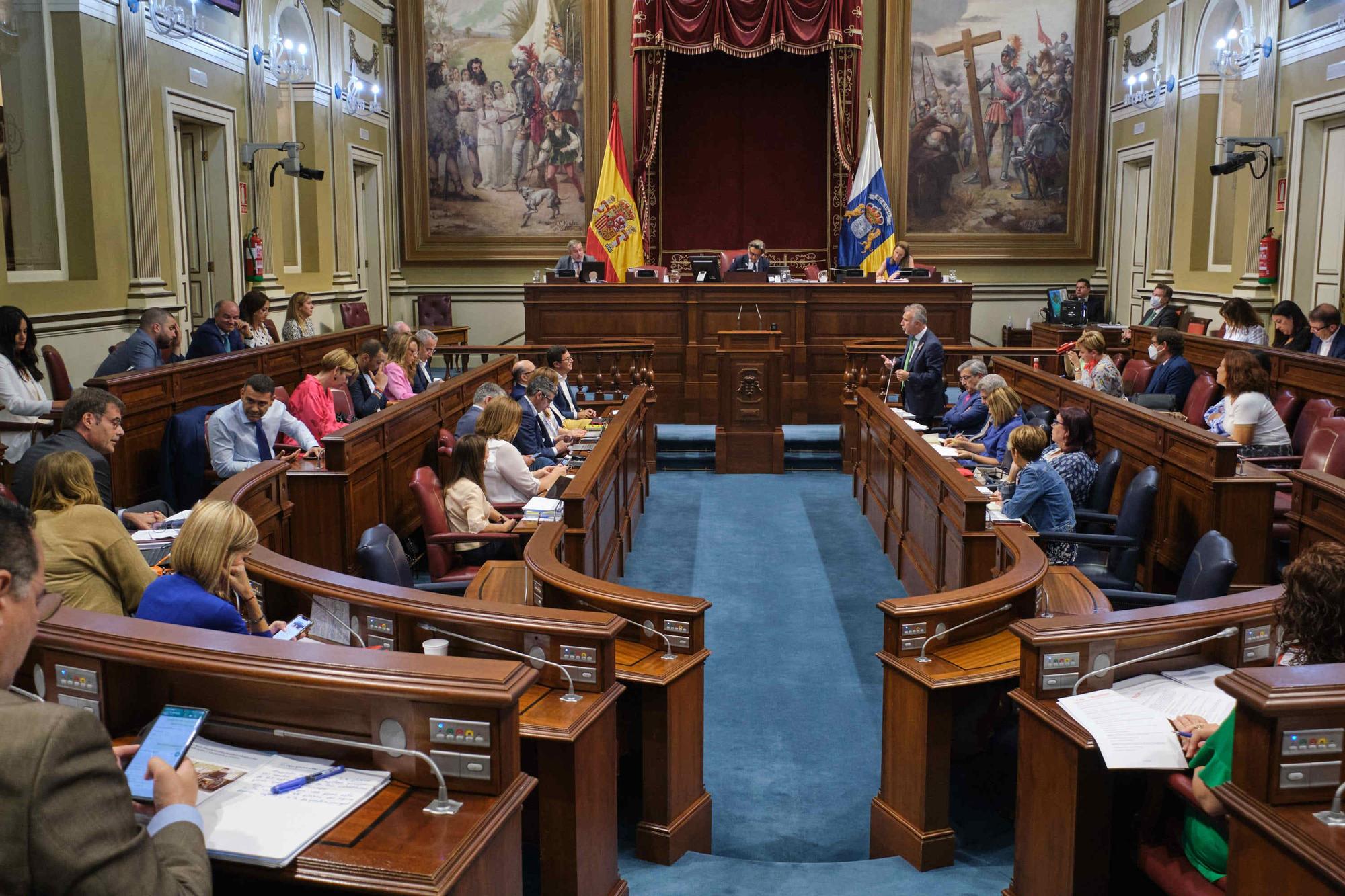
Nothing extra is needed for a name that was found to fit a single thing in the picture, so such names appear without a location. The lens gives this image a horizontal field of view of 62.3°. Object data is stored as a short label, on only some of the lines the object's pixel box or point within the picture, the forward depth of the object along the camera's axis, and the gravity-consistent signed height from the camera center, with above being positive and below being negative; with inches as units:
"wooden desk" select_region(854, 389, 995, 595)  191.5 -44.1
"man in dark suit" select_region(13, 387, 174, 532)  177.6 -22.8
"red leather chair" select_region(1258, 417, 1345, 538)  224.2 -32.5
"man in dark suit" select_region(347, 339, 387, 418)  295.7 -23.3
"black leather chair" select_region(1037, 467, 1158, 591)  197.2 -42.5
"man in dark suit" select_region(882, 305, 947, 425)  320.8 -21.6
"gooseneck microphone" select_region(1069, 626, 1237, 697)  112.1 -34.1
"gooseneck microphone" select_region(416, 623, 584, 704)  110.5 -38.1
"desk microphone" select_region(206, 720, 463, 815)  78.5 -36.0
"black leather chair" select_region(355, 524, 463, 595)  163.0 -38.7
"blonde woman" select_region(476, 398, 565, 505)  224.5 -32.9
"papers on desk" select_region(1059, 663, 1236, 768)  96.6 -38.4
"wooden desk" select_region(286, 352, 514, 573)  205.3 -36.9
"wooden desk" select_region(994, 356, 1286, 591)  204.1 -36.8
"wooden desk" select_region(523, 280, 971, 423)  417.7 -10.0
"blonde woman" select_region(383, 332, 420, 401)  309.7 -19.6
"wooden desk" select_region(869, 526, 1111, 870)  131.8 -46.0
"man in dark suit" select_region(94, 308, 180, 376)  266.4 -12.0
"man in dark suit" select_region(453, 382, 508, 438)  248.8 -25.7
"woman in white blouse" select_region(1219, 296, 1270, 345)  334.6 -7.3
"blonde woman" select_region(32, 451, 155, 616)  129.9 -29.0
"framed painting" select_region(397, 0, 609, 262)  565.6 +88.9
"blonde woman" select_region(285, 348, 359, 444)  269.9 -24.4
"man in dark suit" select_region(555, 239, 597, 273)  453.4 +15.1
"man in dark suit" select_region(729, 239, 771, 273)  449.7 +14.2
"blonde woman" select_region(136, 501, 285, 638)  111.0 -28.3
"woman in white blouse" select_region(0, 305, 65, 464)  230.8 -18.6
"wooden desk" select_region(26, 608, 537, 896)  73.6 -31.6
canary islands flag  520.1 +38.4
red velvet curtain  525.3 +123.7
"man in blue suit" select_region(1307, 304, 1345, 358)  304.7 -8.9
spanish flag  534.9 +35.2
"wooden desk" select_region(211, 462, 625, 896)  106.7 -39.9
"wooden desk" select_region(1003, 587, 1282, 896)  104.6 -42.8
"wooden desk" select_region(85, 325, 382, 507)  233.0 -23.9
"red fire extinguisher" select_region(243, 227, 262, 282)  420.8 +14.4
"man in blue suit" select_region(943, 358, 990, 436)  298.5 -30.3
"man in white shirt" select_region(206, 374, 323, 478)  226.1 -28.2
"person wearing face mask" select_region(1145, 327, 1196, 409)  319.9 -21.1
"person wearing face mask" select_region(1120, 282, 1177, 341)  447.2 -5.5
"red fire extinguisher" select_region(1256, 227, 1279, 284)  408.5 +13.7
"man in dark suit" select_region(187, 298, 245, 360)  308.2 -11.0
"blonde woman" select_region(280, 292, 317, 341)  387.9 -7.0
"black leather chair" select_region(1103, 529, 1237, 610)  150.8 -37.4
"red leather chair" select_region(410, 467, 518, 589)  199.0 -42.7
